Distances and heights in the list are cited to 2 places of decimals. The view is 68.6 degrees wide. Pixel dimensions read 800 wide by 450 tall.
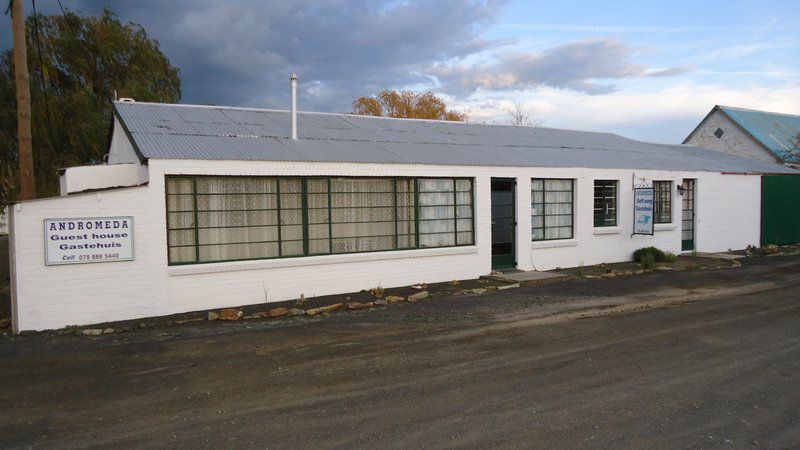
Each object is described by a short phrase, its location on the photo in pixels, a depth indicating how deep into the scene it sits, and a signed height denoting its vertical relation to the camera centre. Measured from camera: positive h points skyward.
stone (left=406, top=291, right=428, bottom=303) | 11.36 -1.67
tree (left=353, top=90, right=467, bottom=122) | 45.06 +8.18
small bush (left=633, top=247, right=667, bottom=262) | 16.75 -1.28
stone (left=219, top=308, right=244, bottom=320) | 9.84 -1.70
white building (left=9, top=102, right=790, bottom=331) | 9.56 +0.00
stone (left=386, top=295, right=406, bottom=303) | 11.23 -1.68
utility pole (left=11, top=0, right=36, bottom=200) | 10.95 +2.24
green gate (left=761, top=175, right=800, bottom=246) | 20.69 -0.07
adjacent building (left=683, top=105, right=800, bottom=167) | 29.32 +3.97
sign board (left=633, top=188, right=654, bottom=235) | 16.25 -0.04
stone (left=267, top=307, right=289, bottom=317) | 10.02 -1.71
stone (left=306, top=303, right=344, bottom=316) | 10.20 -1.72
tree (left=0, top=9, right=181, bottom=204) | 21.58 +5.39
